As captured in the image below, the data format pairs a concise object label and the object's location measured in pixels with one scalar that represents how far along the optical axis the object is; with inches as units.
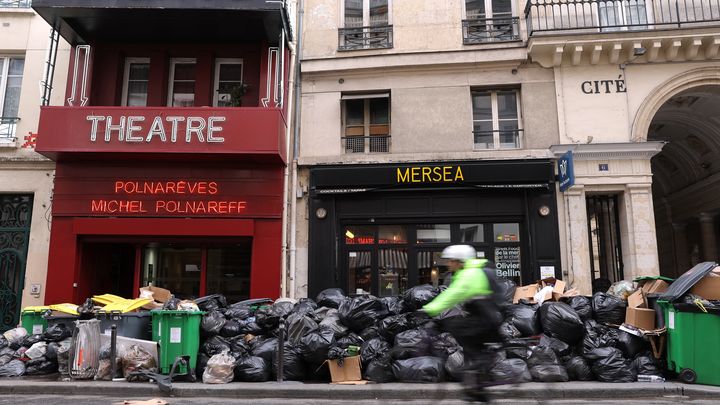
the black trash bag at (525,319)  323.9
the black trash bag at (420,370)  291.6
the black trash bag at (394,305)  342.3
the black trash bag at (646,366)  299.9
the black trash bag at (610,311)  326.8
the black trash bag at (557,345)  309.3
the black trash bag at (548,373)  295.3
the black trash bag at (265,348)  318.0
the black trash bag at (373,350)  309.6
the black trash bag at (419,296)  336.5
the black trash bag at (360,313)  326.3
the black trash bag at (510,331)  314.5
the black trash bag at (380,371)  301.1
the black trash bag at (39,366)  328.5
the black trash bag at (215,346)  322.0
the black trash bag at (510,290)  385.7
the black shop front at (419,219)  462.0
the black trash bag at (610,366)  294.2
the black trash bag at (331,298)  385.8
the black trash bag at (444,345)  290.9
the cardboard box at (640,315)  310.8
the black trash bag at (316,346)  306.5
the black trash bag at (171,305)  323.7
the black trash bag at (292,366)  312.8
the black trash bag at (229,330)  333.4
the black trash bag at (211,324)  326.6
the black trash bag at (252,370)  307.9
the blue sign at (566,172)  429.7
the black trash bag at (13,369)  324.2
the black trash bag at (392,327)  324.2
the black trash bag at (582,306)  328.8
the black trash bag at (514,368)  283.0
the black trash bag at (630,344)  309.3
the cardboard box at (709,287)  301.1
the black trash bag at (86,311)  333.4
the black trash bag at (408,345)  305.3
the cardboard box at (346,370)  303.6
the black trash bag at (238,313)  349.1
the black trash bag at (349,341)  309.6
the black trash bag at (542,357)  299.6
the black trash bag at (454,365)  287.3
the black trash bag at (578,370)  300.4
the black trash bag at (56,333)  343.0
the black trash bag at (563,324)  311.3
